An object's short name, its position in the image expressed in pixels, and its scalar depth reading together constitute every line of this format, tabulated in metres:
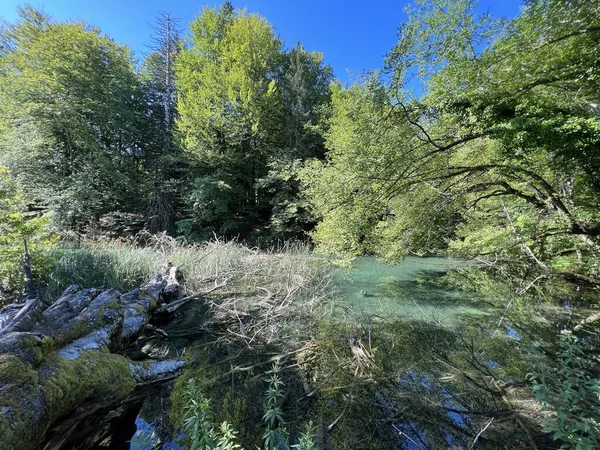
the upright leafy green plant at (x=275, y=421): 1.85
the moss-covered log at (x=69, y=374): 1.36
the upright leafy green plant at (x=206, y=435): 1.44
